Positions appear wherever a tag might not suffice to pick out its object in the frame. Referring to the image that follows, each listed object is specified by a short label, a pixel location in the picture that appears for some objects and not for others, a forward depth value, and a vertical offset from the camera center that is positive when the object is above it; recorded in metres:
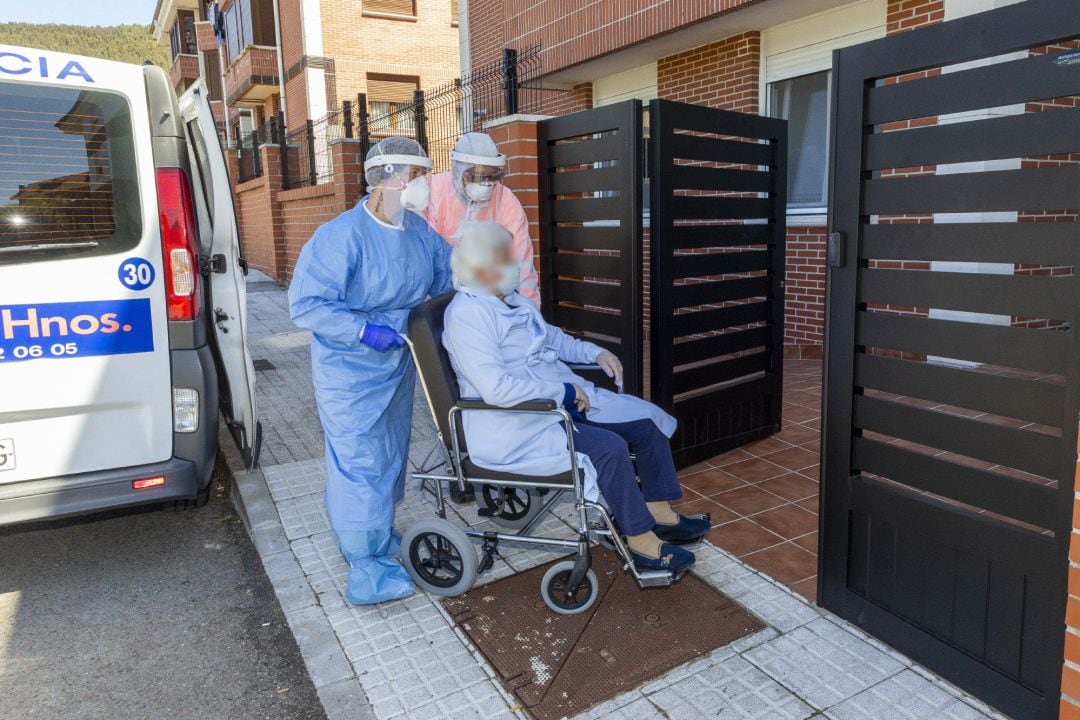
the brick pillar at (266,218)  13.88 +0.54
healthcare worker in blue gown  2.98 -0.33
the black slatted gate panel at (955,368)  2.05 -0.39
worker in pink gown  3.82 +0.22
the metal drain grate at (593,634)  2.53 -1.39
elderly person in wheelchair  2.84 -0.63
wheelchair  2.83 -1.07
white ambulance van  3.04 -0.18
